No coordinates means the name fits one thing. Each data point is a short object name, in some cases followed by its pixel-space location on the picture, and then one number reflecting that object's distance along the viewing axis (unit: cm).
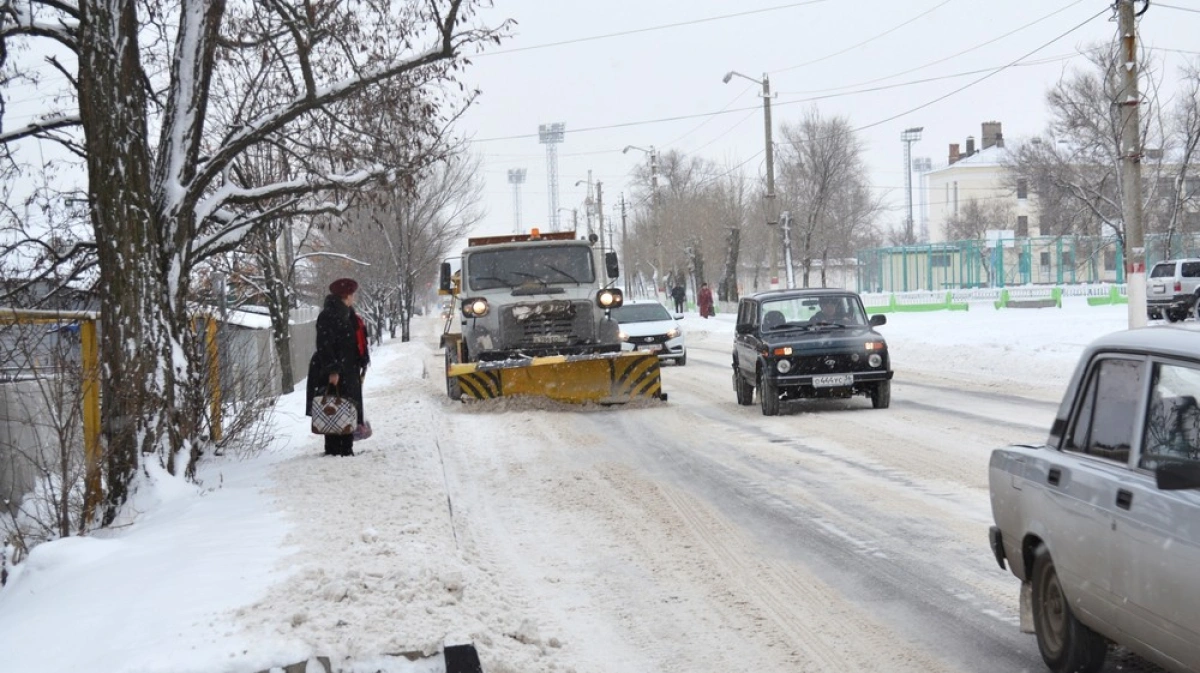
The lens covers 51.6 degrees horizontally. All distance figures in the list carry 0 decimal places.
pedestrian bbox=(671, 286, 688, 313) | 6281
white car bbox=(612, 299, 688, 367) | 2880
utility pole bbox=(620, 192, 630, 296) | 9292
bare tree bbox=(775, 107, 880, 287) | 7538
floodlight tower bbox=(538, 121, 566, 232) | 10495
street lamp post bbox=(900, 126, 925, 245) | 10706
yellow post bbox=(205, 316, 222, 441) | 1246
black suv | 1630
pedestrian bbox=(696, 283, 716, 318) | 6116
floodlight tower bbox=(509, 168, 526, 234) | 13965
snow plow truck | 1862
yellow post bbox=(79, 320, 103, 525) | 845
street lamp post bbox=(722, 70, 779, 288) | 4394
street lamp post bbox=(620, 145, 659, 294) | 7264
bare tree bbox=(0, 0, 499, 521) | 917
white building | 9931
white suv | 3878
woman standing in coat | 1180
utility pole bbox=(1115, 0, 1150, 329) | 2005
